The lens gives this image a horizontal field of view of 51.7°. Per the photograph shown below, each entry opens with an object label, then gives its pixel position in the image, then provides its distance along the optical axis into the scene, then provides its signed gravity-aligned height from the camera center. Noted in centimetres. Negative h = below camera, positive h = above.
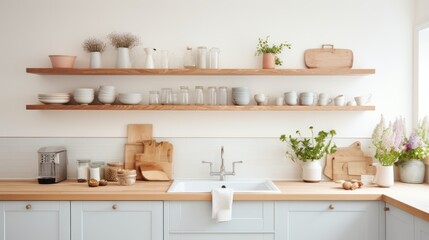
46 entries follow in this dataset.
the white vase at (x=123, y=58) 381 +51
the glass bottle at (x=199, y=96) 381 +19
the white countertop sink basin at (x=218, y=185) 385 -58
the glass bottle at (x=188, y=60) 382 +50
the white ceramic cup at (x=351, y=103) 384 +14
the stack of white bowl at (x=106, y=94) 377 +20
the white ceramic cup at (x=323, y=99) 380 +17
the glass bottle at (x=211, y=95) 381 +20
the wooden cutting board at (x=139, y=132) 394 -13
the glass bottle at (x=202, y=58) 382 +52
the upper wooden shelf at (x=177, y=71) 371 +39
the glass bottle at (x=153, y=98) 382 +17
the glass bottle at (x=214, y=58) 383 +52
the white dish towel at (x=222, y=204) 320 -62
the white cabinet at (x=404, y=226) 271 -70
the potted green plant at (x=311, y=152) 379 -29
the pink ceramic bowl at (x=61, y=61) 375 +47
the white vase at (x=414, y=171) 378 -44
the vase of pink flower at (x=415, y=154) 375 -30
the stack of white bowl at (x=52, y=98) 373 +16
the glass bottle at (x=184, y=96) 381 +19
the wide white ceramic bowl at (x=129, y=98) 376 +16
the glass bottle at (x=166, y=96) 380 +18
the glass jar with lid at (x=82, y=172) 377 -47
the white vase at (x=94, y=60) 382 +49
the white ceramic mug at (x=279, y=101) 379 +15
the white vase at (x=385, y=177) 355 -47
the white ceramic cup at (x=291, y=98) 377 +17
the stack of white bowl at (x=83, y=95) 375 +18
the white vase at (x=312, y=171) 379 -45
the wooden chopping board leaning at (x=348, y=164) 392 -40
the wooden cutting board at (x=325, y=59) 394 +53
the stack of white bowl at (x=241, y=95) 376 +19
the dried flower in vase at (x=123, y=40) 384 +68
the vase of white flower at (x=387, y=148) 356 -24
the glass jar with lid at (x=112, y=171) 378 -46
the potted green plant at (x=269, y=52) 381 +58
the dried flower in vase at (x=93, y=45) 386 +63
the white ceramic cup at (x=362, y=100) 384 +17
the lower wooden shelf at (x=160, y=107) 370 +8
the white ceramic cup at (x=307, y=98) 377 +17
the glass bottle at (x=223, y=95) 382 +20
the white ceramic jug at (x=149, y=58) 382 +51
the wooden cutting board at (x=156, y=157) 388 -35
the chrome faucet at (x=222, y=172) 385 -47
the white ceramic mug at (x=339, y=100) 381 +16
